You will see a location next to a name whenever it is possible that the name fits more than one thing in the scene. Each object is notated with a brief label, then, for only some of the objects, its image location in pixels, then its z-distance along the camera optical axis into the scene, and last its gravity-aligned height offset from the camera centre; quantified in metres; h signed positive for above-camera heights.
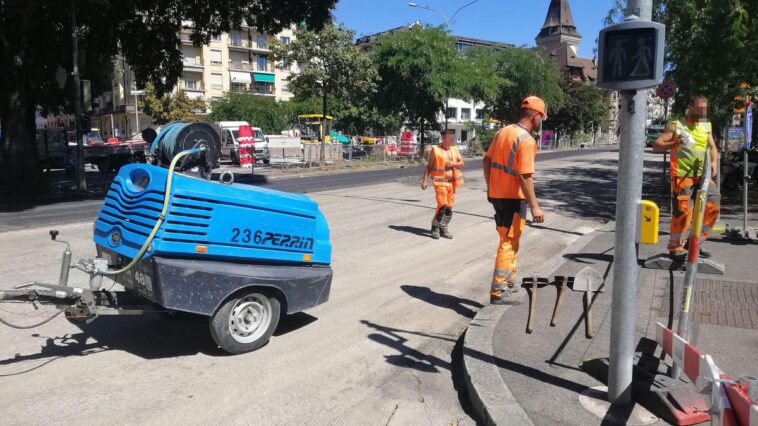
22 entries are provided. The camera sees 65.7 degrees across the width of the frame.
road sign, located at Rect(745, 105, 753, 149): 9.05 +0.21
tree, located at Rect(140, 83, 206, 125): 51.62 +3.19
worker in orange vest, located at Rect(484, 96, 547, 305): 5.39 -0.40
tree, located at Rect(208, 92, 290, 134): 56.78 +3.07
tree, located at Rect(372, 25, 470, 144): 29.36 +3.55
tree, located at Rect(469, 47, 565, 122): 50.09 +5.57
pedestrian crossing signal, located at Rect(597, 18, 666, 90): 3.16 +0.46
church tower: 116.06 +22.38
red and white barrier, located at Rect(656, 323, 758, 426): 2.50 -1.17
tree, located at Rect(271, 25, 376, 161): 26.30 +3.59
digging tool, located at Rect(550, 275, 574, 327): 4.83 -1.24
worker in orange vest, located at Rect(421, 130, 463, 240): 9.52 -0.55
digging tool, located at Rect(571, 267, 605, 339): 4.25 -1.03
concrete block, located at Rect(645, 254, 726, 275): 6.96 -1.53
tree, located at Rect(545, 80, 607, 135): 67.44 +3.47
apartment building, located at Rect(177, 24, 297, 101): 68.44 +8.89
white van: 31.81 -0.06
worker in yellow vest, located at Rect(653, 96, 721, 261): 7.02 -0.32
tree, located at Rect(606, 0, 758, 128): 11.43 +1.92
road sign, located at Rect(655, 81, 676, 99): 15.65 +1.30
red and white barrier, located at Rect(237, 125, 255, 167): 27.61 -0.06
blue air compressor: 4.05 -0.79
